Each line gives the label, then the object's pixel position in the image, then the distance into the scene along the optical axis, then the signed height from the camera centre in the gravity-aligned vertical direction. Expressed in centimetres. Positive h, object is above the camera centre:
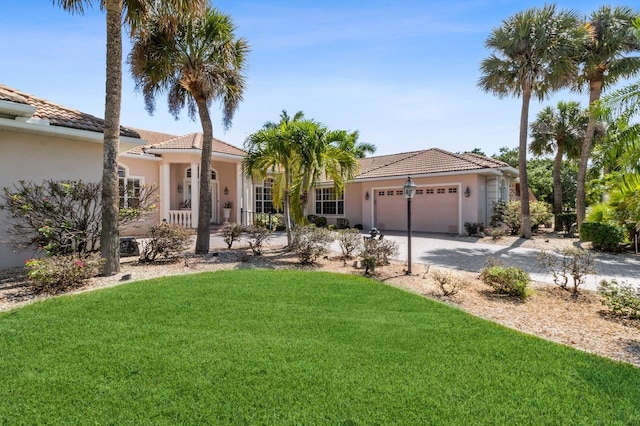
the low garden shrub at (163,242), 935 -86
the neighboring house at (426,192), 1855 +103
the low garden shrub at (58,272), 651 -118
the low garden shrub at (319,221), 2338 -73
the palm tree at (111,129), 775 +187
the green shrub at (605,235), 1277 -101
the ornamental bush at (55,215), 797 -8
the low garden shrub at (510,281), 685 -144
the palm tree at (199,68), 1022 +441
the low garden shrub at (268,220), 1895 -54
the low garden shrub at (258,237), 1098 -85
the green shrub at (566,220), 1956 -63
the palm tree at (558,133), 2273 +511
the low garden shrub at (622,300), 587 -159
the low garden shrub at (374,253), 862 -110
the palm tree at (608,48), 1549 +731
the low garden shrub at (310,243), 973 -93
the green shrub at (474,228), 1808 -97
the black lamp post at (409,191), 921 +50
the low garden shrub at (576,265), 711 -120
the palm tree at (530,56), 1476 +674
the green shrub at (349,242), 1041 -97
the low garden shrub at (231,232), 1233 -77
